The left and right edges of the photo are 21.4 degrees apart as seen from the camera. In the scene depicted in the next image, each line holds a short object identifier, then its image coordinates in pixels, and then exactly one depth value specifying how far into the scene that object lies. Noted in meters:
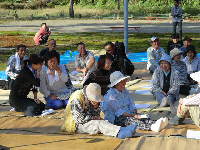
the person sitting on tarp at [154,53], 13.10
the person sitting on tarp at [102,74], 9.38
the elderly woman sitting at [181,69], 10.51
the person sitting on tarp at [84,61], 12.06
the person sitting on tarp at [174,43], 13.89
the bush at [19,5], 65.06
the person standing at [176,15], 21.37
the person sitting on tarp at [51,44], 11.81
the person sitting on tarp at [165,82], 9.56
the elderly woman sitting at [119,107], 7.45
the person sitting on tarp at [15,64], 10.88
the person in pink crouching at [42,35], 19.40
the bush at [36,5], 64.77
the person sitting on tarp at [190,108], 7.15
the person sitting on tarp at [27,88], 8.70
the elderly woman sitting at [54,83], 9.37
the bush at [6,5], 65.24
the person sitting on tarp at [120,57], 11.61
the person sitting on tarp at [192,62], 11.65
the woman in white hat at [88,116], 6.92
